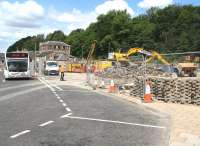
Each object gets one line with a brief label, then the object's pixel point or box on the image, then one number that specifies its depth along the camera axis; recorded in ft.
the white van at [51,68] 97.00
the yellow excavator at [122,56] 64.08
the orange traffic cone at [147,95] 27.90
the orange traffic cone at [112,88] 37.89
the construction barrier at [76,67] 118.48
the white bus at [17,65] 63.05
